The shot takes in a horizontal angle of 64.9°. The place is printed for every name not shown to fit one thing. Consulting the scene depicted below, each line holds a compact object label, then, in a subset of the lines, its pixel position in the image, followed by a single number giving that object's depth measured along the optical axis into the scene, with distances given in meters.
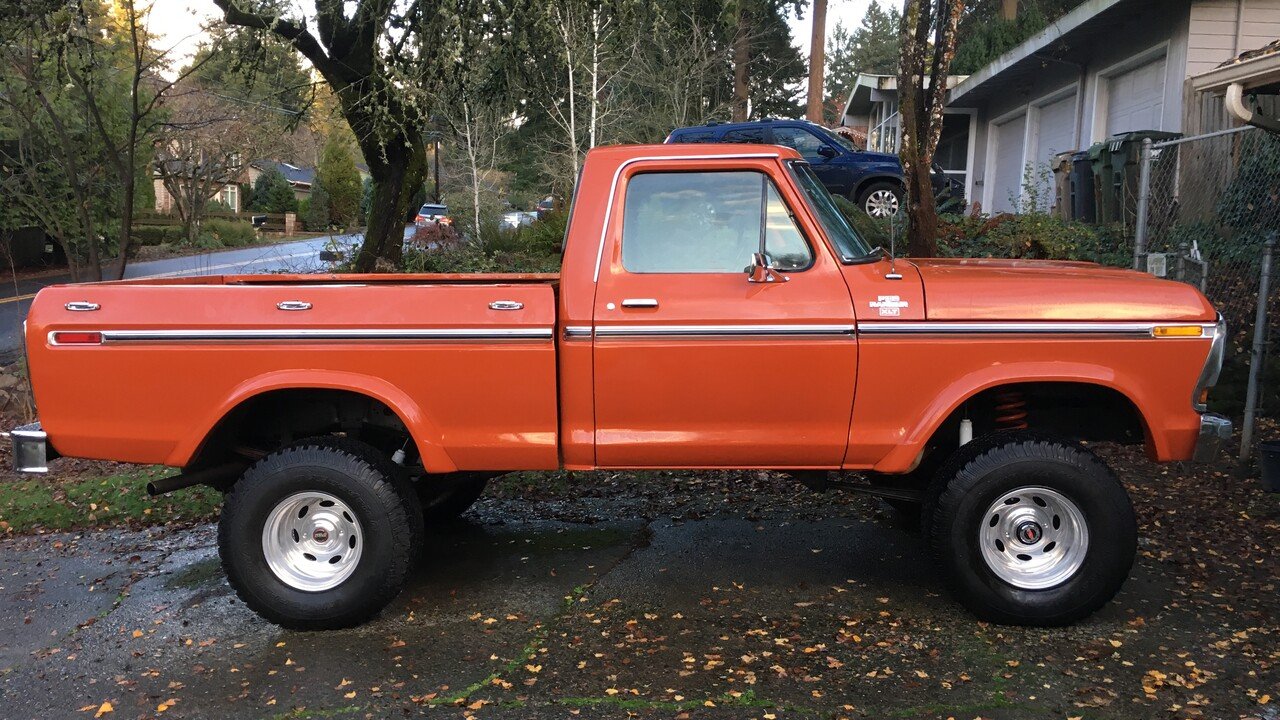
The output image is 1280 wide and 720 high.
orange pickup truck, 4.46
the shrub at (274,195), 51.53
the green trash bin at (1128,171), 10.95
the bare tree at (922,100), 8.51
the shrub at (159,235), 35.34
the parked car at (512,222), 18.77
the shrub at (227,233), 37.91
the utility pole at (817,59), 29.56
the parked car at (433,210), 33.19
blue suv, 15.11
